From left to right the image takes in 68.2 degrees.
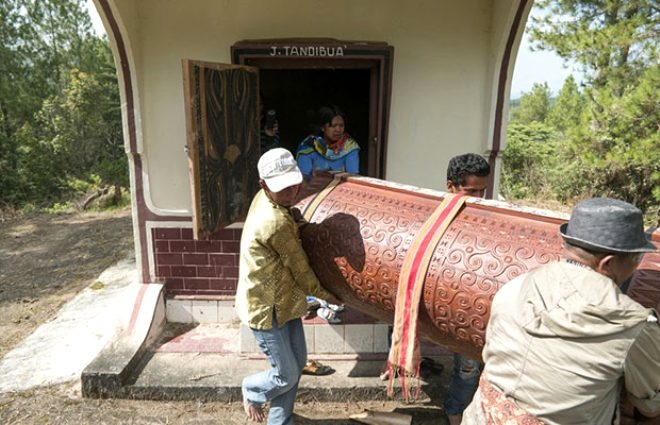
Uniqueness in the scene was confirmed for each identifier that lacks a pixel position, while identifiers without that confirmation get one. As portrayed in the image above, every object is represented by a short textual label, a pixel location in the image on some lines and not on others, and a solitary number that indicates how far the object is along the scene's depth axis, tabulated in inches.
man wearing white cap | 83.3
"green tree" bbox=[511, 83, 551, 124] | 928.9
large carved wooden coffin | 64.6
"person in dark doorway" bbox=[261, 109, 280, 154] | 172.6
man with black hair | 88.2
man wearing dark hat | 46.9
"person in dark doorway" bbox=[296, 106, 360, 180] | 128.3
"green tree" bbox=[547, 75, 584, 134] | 649.0
